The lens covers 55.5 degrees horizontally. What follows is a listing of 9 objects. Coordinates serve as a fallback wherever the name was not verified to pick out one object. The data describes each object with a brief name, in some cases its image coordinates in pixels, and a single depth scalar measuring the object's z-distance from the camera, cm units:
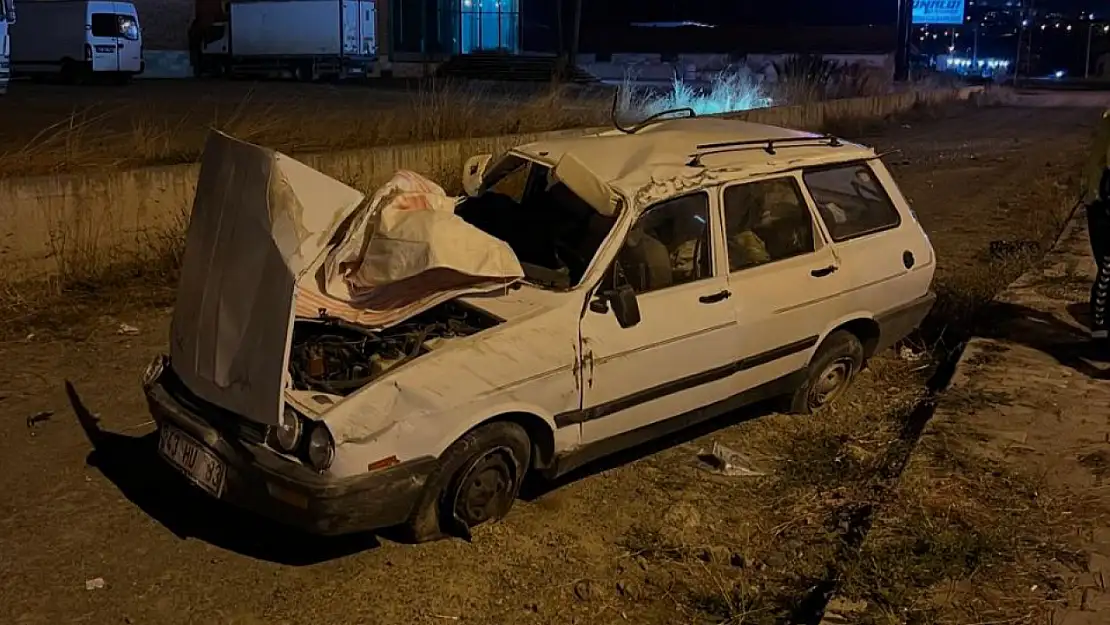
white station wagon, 406
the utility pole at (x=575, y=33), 3591
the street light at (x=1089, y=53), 7362
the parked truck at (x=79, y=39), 2581
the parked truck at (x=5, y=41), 1841
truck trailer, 3177
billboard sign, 6075
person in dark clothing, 675
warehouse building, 3372
